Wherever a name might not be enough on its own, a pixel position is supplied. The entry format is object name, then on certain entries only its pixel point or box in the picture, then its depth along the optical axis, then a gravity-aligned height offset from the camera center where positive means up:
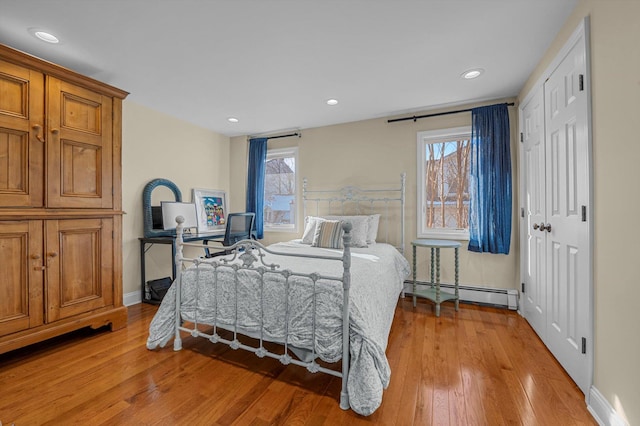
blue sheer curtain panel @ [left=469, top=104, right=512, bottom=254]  3.09 +0.35
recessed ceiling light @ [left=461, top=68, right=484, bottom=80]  2.59 +1.30
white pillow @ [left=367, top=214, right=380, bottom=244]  3.51 -0.19
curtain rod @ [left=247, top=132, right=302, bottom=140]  4.30 +1.21
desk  3.24 -0.42
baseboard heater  3.14 -0.94
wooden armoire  2.04 +0.10
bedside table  3.04 -0.76
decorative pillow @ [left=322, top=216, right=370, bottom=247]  3.25 -0.18
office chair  3.58 -0.19
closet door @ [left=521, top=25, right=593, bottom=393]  1.70 -0.02
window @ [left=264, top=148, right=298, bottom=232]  4.43 +0.37
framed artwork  4.21 +0.06
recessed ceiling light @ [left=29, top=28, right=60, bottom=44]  2.01 +1.30
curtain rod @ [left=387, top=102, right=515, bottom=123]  3.37 +1.21
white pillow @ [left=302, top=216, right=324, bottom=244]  3.48 -0.20
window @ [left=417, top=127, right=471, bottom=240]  3.48 +0.37
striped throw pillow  3.17 -0.24
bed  1.59 -0.64
